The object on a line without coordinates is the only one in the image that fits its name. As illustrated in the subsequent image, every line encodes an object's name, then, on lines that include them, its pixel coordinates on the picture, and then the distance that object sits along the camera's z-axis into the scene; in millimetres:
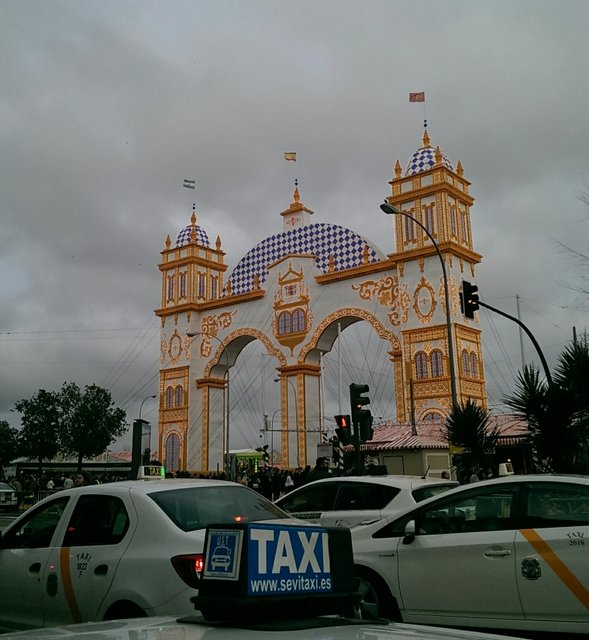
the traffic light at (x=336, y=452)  20250
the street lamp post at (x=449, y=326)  19391
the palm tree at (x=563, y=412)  11969
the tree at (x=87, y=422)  49094
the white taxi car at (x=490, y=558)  5855
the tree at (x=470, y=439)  15828
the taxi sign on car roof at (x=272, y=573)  2488
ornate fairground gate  32781
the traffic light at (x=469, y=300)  18234
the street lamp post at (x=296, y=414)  36094
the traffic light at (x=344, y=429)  15352
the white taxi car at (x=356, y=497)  9148
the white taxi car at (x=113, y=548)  5164
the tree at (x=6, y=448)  67500
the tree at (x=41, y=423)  49781
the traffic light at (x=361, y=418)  14234
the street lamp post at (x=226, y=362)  40562
